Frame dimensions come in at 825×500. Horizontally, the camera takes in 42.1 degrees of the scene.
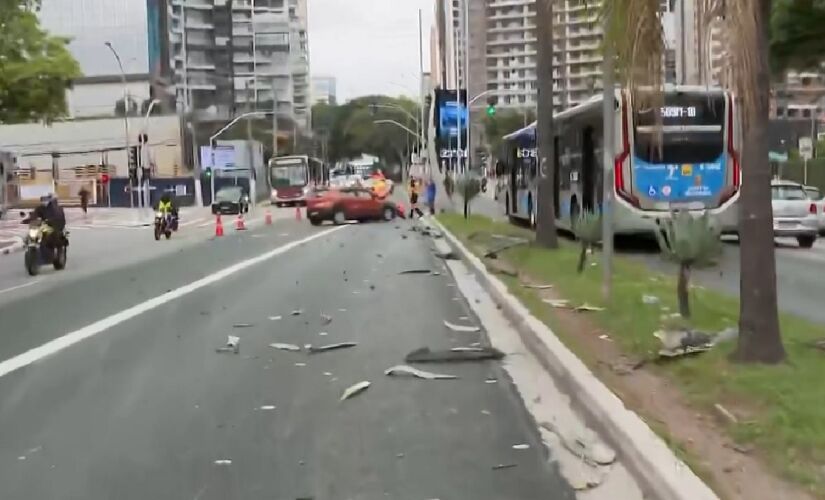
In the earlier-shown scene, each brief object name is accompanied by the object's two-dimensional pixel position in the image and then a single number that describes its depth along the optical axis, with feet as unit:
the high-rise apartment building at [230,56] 410.72
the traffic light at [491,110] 168.33
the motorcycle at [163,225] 117.80
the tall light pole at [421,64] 213.25
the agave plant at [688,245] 34.53
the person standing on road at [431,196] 152.47
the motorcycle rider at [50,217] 73.51
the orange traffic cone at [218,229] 121.80
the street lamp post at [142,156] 184.76
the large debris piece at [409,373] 30.91
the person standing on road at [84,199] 205.05
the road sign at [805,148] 131.07
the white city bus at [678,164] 70.90
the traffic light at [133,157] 181.35
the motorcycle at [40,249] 72.33
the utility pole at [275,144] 333.21
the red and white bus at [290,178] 231.30
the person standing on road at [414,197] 157.23
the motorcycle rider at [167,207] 120.37
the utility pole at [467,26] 151.70
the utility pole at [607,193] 40.55
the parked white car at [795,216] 84.48
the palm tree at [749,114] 25.04
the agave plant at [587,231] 50.96
